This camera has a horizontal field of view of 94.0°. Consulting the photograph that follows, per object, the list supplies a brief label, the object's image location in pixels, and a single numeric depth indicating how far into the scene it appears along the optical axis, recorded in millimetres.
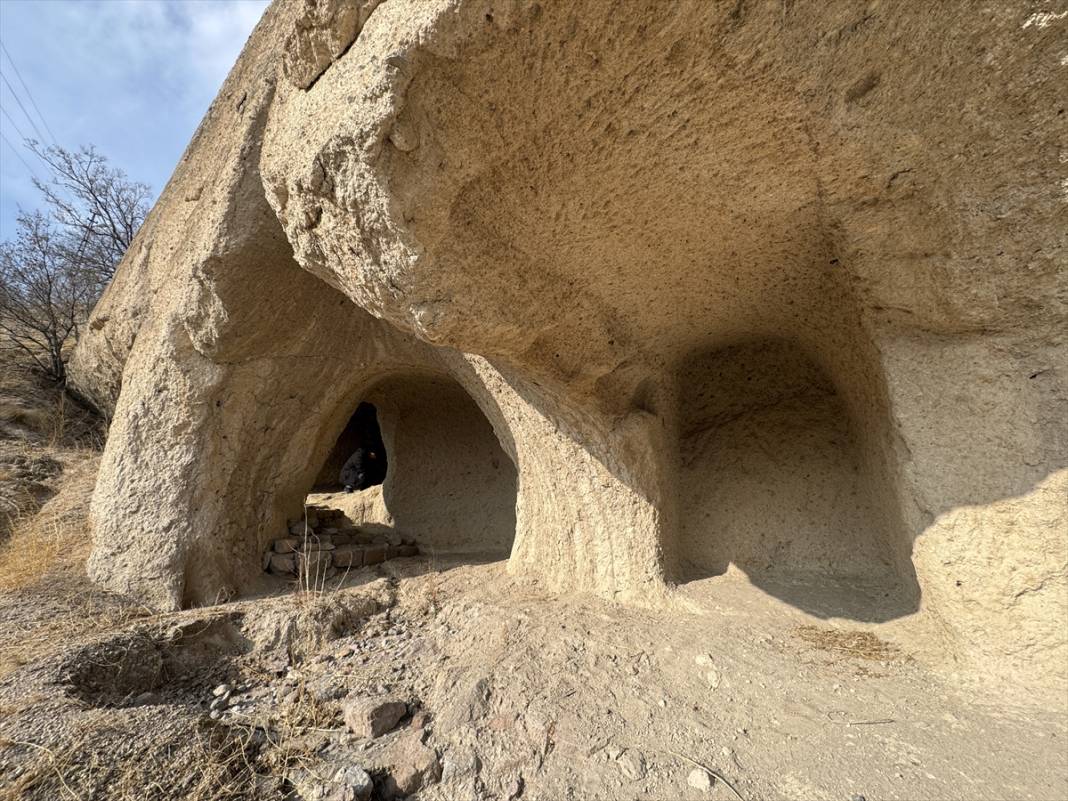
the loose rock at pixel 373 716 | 1566
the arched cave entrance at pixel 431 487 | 4129
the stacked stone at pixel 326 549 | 3111
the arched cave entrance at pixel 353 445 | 7047
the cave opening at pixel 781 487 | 2260
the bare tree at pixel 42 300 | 5852
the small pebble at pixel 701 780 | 1245
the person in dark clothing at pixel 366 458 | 6609
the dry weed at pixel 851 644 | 1728
